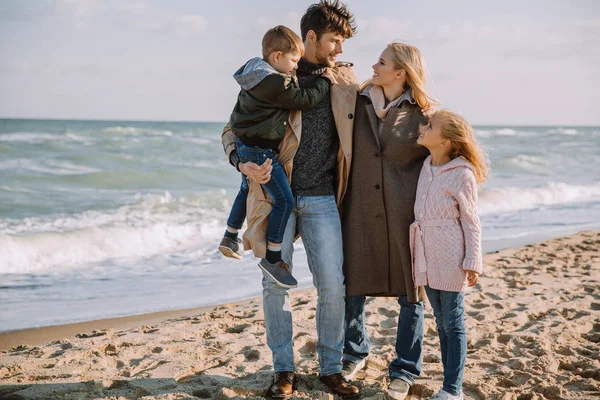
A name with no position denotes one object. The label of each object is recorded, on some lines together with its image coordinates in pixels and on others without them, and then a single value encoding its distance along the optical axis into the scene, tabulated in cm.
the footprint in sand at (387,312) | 542
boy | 332
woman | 348
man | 346
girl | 324
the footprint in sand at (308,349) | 441
